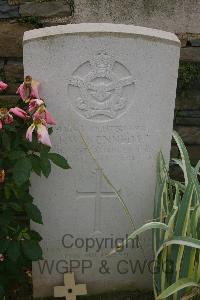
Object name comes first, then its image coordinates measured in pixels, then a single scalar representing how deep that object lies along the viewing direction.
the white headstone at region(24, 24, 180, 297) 1.79
